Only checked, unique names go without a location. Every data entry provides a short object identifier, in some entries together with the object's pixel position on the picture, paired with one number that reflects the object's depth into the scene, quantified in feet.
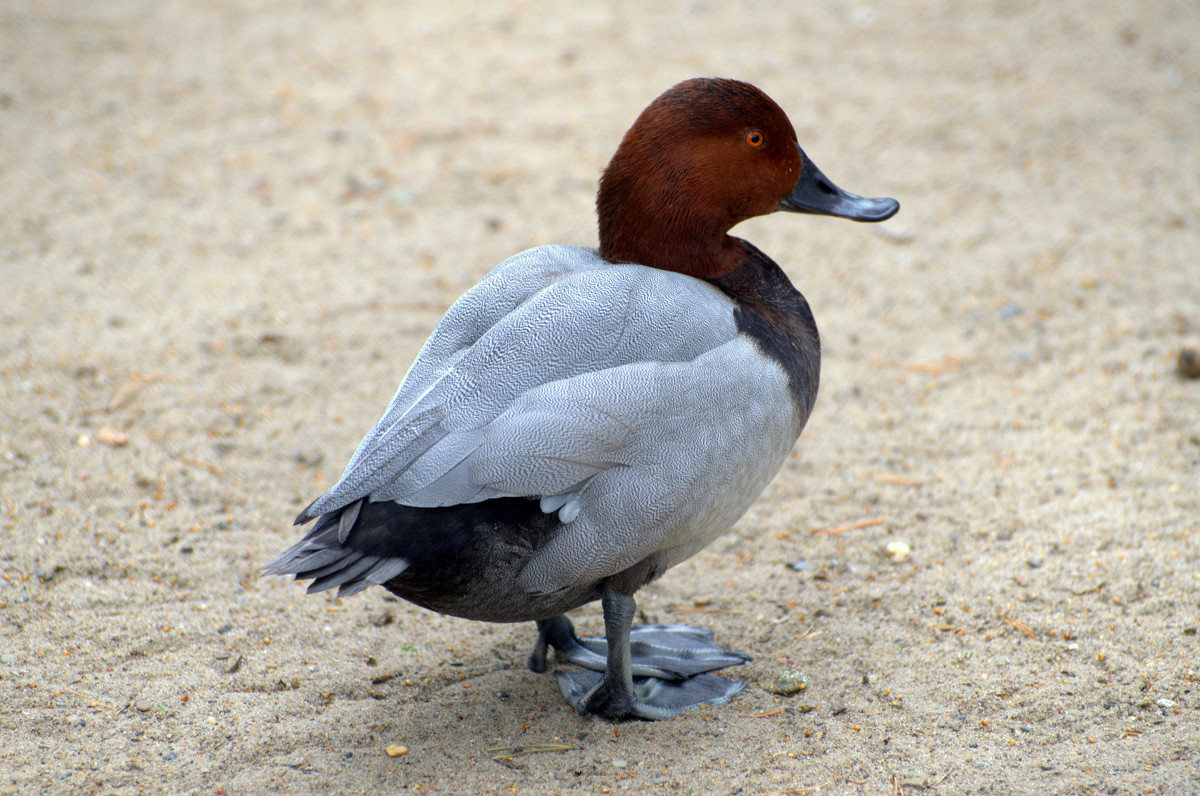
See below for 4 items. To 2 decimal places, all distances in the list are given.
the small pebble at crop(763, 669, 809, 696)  18.45
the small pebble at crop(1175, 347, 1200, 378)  26.17
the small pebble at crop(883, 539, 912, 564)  22.02
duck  15.76
